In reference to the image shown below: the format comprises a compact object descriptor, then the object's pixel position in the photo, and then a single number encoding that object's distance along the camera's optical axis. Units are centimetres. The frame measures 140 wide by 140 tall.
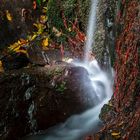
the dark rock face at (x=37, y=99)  390
